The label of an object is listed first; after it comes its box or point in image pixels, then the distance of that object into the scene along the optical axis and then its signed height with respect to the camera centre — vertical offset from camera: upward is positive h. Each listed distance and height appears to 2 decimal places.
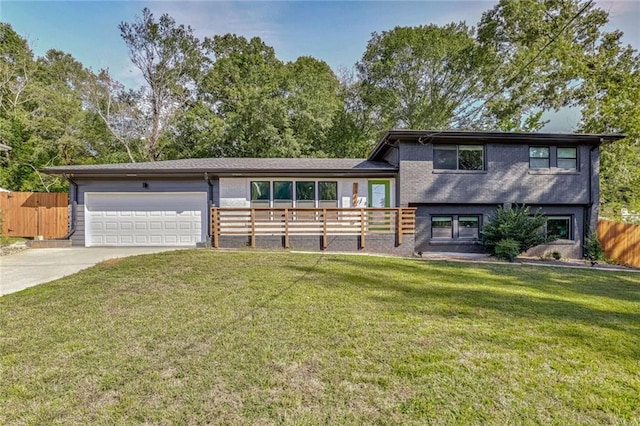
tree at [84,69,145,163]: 22.33 +7.14
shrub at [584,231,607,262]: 11.59 -1.37
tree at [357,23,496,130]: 21.02 +9.13
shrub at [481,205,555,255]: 10.68 -0.60
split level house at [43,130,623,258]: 11.57 +0.78
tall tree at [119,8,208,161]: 20.92 +10.03
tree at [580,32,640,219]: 16.09 +5.16
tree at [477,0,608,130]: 18.34 +9.54
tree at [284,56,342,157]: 20.64 +6.95
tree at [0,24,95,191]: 19.42 +5.54
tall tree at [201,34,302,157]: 19.64 +7.58
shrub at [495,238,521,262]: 10.36 -1.23
